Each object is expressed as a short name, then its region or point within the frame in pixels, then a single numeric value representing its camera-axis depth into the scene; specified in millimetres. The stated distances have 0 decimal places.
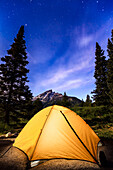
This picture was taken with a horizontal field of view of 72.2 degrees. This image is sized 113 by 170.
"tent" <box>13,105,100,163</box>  2963
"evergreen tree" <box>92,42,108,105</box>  15617
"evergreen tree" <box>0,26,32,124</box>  10141
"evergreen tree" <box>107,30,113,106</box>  9312
